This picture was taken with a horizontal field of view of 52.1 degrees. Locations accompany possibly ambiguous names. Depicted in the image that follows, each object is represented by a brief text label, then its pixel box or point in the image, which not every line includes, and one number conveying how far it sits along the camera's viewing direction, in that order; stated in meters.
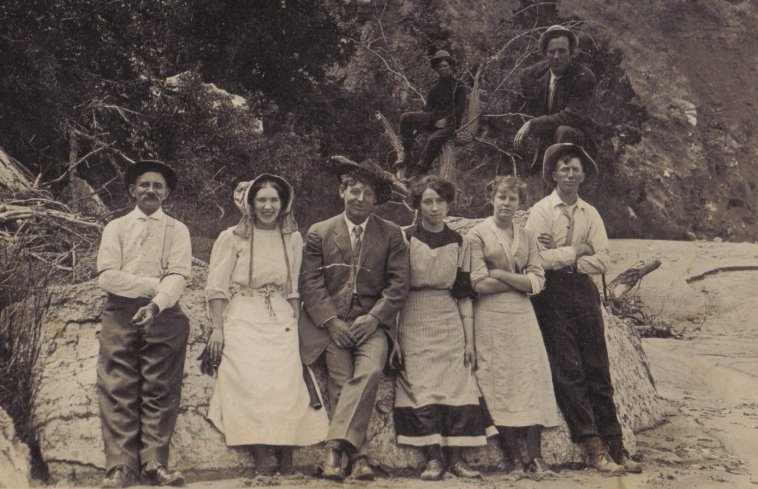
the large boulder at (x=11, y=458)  3.70
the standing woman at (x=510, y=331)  4.59
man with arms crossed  4.75
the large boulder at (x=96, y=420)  4.14
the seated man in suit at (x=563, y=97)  5.93
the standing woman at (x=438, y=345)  4.44
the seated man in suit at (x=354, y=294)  4.30
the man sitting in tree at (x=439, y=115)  7.93
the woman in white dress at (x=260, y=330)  4.19
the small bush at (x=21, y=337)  4.16
